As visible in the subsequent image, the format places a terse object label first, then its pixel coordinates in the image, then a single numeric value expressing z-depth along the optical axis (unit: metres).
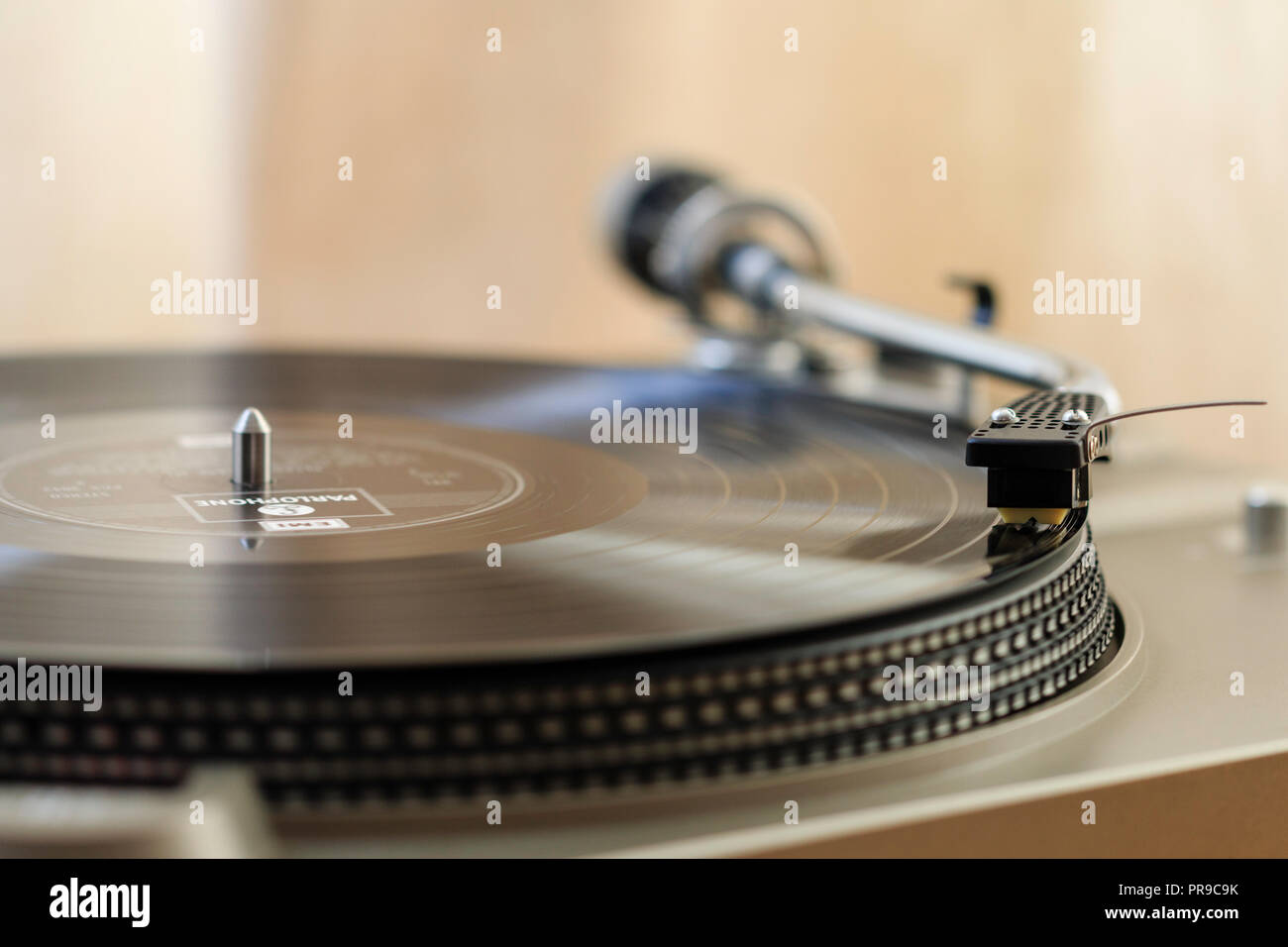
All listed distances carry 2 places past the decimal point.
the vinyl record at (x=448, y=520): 0.51
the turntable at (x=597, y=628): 0.49
